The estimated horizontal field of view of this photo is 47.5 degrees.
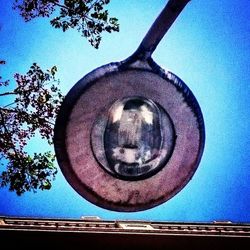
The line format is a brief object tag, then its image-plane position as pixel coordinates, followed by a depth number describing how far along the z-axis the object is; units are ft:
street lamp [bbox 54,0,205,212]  18.25
